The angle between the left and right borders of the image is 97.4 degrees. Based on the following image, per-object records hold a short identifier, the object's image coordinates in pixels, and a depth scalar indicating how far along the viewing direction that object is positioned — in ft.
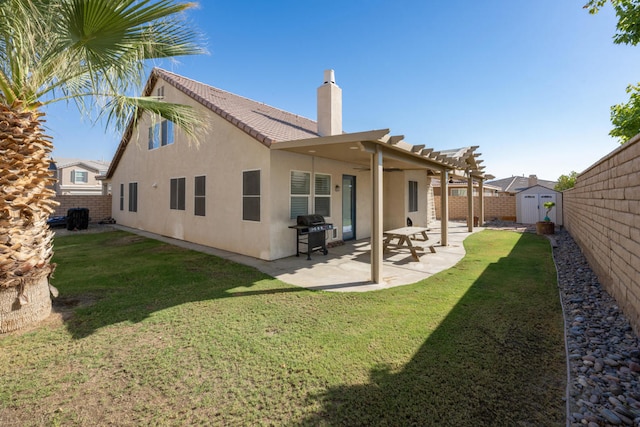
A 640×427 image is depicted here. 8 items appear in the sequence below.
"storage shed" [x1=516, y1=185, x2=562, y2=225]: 56.70
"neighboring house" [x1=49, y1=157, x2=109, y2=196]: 115.03
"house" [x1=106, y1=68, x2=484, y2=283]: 25.45
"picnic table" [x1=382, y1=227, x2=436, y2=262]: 26.06
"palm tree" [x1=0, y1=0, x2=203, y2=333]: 10.79
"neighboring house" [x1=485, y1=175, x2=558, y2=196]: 118.64
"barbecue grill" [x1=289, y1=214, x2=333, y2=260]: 26.58
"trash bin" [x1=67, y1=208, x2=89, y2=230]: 48.32
